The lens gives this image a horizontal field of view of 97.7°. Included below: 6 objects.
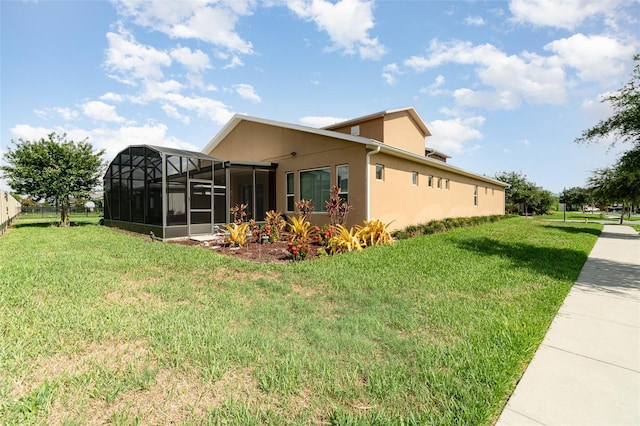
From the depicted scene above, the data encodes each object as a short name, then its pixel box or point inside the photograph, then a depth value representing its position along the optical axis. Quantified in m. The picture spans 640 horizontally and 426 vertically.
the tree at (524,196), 35.59
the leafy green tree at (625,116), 8.98
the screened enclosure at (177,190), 10.78
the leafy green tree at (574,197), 44.53
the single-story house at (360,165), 10.33
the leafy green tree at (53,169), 14.39
